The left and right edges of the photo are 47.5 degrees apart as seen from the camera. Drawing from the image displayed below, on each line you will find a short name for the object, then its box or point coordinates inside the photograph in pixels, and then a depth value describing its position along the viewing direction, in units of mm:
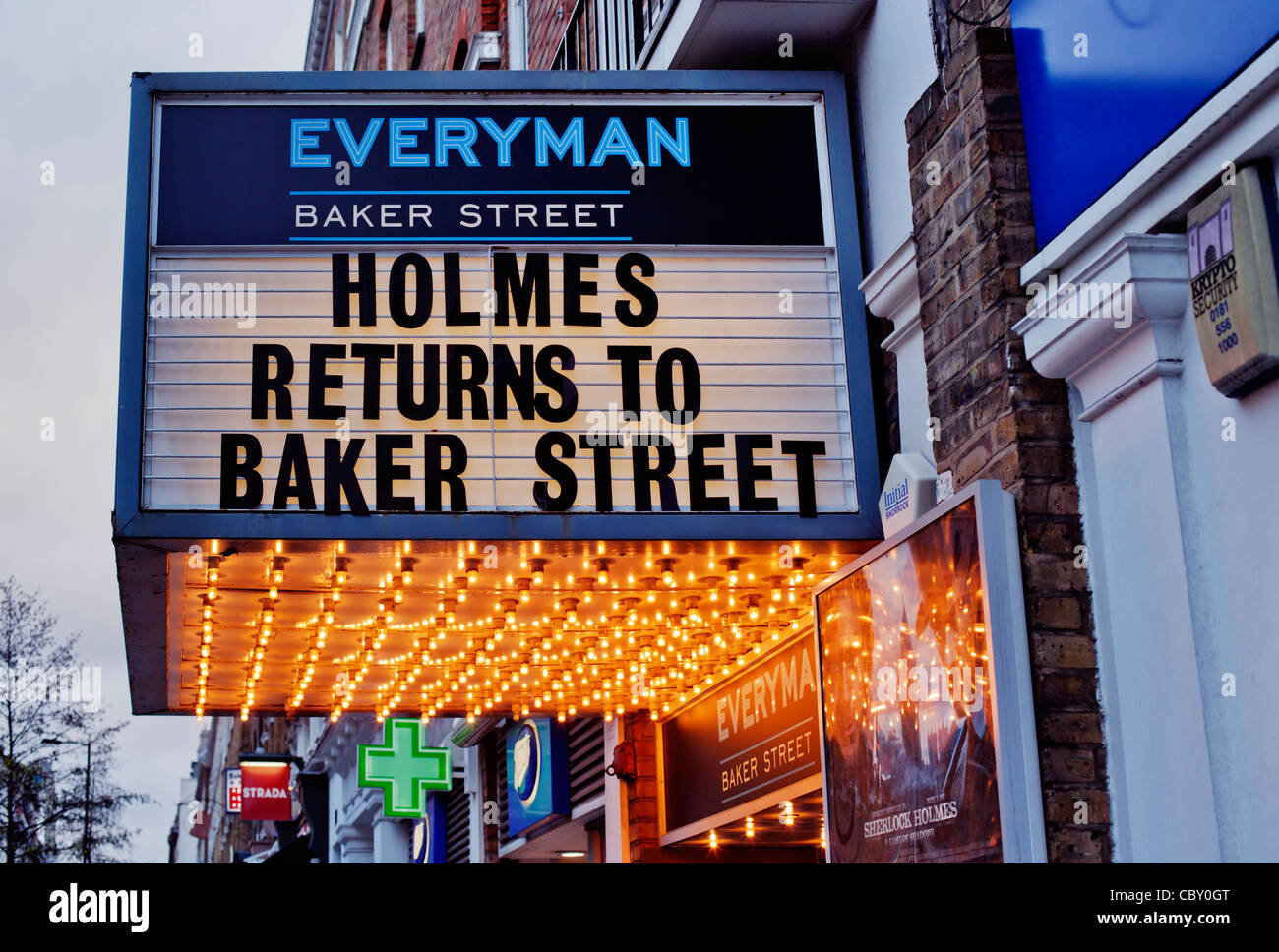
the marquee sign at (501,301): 8344
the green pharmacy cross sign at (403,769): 22328
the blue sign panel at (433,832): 24781
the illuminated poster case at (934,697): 6039
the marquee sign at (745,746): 10406
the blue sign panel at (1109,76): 5164
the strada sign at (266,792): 36719
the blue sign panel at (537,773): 17156
